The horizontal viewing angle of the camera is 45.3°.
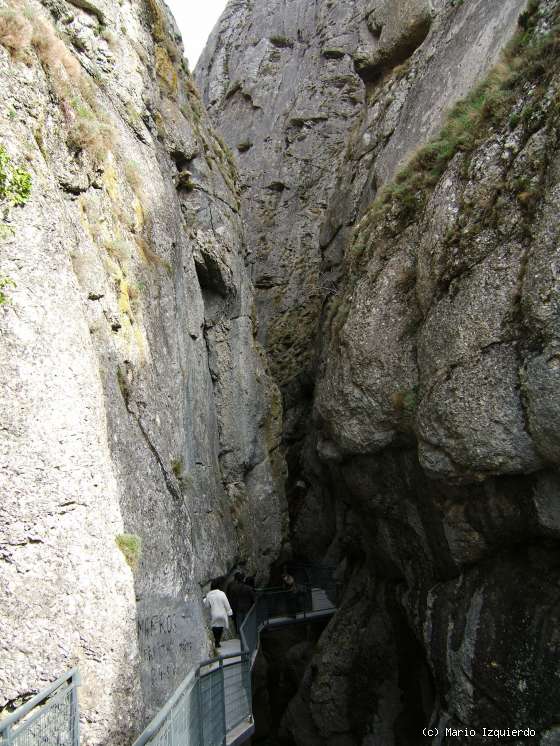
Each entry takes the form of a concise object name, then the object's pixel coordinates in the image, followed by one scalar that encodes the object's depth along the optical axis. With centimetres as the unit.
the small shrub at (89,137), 982
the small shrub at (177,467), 1098
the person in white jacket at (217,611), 1209
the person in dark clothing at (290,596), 1986
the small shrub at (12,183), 720
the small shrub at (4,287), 681
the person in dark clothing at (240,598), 1472
